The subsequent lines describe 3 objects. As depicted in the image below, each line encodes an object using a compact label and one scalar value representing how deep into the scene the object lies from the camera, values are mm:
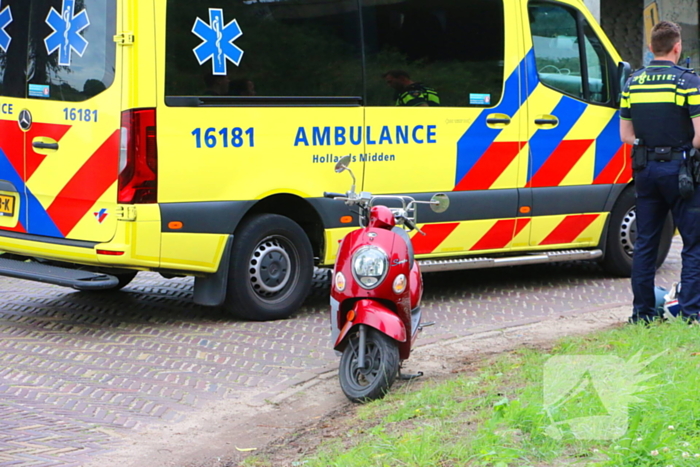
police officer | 12062
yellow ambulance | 12984
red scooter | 10172
